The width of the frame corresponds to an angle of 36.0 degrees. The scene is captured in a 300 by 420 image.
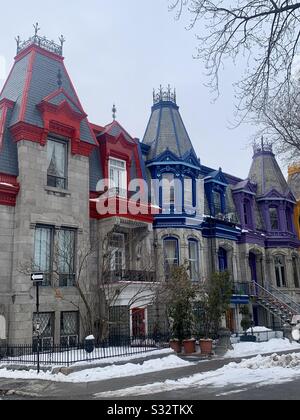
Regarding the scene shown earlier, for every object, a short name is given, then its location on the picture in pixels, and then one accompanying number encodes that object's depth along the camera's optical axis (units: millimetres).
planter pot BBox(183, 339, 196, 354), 19766
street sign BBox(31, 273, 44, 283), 15067
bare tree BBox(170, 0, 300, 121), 9242
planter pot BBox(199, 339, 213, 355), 19328
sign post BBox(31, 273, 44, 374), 15070
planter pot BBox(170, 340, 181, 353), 19922
